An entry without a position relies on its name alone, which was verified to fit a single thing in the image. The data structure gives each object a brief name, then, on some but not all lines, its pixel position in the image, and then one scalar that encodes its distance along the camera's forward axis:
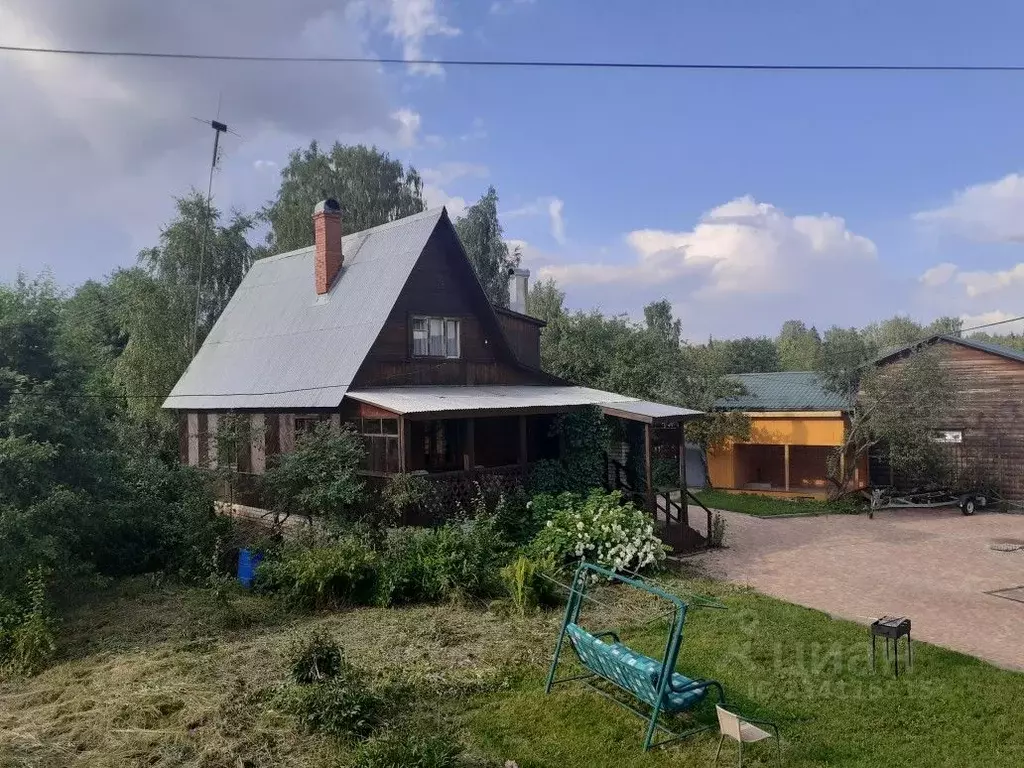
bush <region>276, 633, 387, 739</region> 6.06
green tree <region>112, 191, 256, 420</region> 24.22
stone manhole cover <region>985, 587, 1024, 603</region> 10.83
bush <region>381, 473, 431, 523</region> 12.44
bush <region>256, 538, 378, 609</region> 10.03
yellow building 23.28
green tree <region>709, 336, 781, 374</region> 54.50
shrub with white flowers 11.67
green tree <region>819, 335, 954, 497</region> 20.58
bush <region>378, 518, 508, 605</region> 10.36
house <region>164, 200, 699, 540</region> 14.45
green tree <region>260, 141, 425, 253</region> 34.41
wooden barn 21.38
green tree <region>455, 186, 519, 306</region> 36.09
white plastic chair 5.39
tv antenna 21.98
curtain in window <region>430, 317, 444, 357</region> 16.61
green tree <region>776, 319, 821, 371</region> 67.28
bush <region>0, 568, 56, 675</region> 7.89
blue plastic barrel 11.21
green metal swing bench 5.79
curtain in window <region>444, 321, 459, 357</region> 16.92
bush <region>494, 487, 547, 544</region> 13.27
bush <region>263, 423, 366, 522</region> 12.33
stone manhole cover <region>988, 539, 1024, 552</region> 14.78
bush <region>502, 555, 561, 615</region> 9.84
